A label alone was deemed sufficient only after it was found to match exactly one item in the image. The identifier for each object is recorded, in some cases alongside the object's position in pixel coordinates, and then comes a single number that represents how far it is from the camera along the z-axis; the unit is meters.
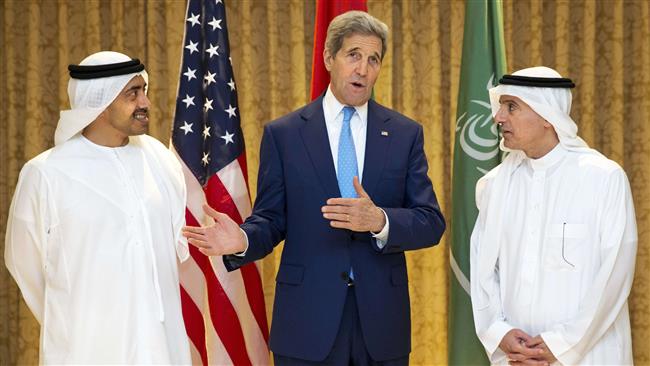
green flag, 4.46
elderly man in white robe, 3.19
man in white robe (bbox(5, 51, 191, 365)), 2.99
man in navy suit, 3.24
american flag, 4.24
